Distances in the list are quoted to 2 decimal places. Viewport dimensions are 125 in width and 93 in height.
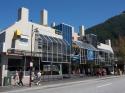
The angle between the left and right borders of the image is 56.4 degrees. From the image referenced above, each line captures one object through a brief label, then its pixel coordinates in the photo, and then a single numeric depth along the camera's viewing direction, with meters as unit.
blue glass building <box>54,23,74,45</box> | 19.49
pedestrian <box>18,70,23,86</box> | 13.83
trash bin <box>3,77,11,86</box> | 13.88
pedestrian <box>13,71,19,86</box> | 13.97
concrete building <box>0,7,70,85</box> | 14.52
